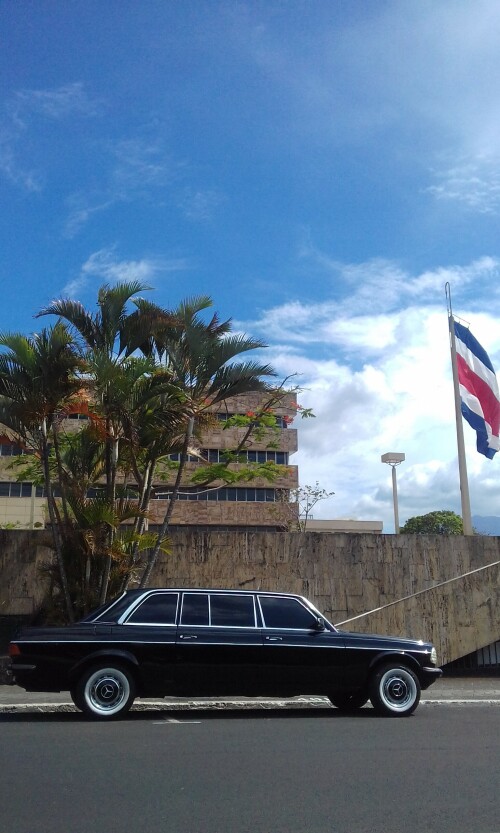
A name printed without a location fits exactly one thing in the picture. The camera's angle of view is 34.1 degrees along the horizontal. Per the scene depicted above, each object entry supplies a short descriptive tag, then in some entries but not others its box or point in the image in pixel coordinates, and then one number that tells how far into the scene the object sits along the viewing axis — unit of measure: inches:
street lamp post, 1536.7
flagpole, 741.3
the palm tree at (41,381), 518.0
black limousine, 356.8
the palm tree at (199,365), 552.4
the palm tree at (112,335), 530.3
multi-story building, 1729.8
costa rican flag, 796.6
